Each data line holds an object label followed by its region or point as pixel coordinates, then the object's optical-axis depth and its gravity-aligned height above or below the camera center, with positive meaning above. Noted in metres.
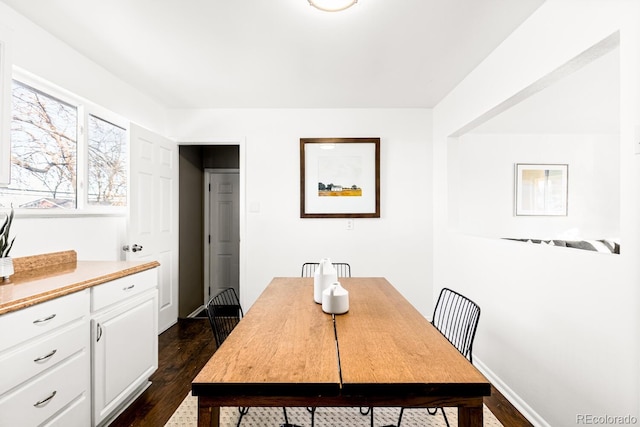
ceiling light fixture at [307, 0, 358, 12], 1.79 +1.13
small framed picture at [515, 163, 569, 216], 3.90 +0.25
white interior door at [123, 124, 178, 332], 2.97 -0.02
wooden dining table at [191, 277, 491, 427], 1.06 -0.56
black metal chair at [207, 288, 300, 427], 1.65 -0.61
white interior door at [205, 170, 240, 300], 4.79 -0.31
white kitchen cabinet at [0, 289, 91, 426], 1.31 -0.70
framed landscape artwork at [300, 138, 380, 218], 3.76 +0.36
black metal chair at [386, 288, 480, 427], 1.71 -0.63
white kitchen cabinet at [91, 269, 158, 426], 1.80 -0.81
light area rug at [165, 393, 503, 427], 2.02 -1.31
